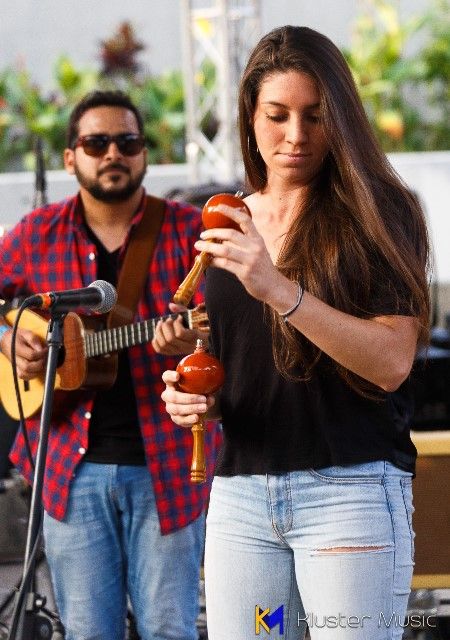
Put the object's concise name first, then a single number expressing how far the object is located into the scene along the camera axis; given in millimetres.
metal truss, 12899
